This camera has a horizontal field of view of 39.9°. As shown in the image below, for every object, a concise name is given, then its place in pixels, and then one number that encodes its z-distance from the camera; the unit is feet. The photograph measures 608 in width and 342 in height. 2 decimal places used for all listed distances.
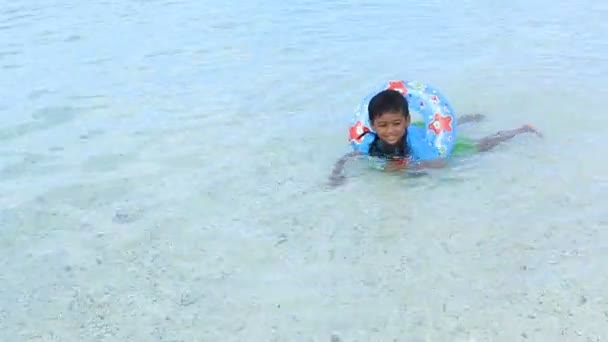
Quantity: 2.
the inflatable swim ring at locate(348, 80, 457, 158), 16.67
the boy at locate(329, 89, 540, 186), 15.94
